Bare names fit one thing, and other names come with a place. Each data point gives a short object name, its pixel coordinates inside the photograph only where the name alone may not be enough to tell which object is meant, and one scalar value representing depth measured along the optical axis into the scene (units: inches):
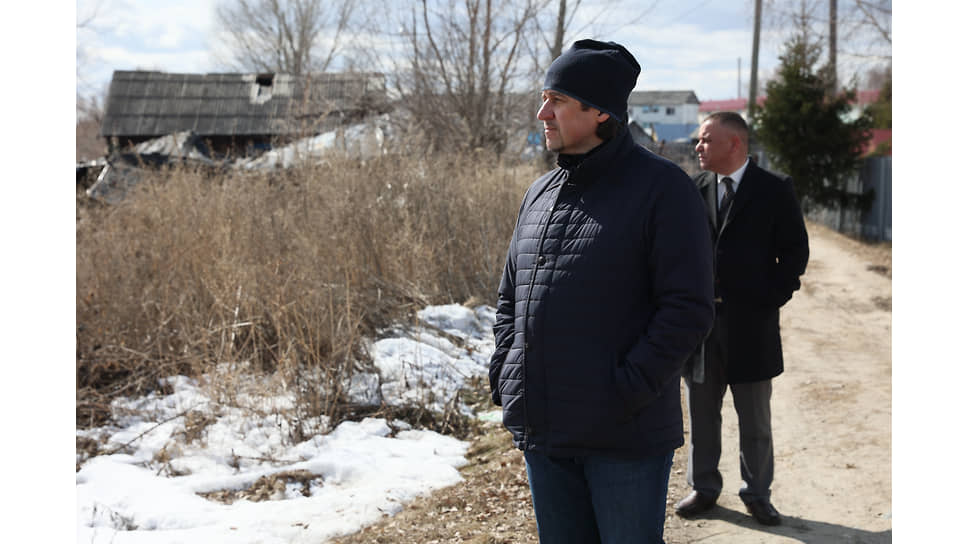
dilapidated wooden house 1031.0
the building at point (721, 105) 3552.2
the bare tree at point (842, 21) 701.9
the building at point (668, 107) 3983.8
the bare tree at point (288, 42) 1764.3
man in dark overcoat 167.9
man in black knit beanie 95.8
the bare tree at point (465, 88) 594.2
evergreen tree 804.0
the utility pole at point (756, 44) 1058.7
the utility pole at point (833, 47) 861.1
